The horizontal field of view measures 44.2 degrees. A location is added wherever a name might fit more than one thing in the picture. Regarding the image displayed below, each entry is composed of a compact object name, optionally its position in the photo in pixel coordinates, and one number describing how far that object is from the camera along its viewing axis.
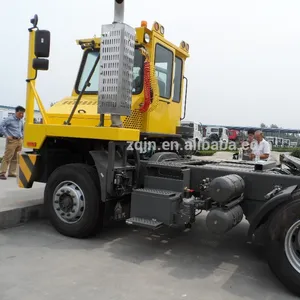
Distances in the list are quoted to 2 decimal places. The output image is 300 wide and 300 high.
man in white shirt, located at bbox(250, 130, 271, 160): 7.56
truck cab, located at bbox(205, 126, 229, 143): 37.28
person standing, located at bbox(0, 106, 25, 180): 8.96
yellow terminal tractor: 4.17
